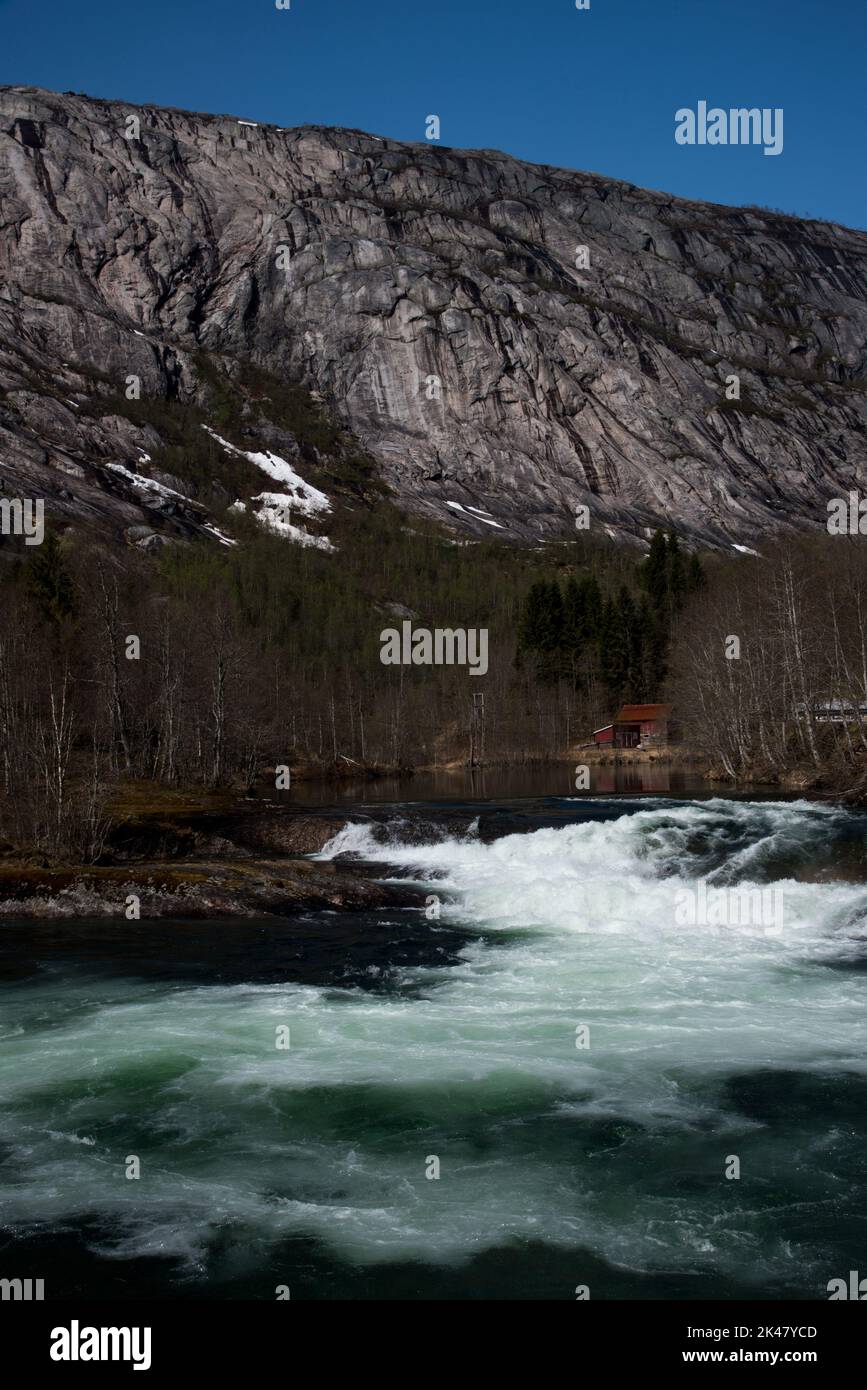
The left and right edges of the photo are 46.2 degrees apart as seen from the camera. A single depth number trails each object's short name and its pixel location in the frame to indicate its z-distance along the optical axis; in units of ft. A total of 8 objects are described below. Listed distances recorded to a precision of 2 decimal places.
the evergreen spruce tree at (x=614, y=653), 363.15
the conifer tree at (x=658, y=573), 406.27
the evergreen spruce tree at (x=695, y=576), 402.93
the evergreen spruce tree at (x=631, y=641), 363.35
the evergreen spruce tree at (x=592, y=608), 384.47
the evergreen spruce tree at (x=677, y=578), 398.97
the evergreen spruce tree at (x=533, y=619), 390.01
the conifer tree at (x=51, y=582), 243.60
